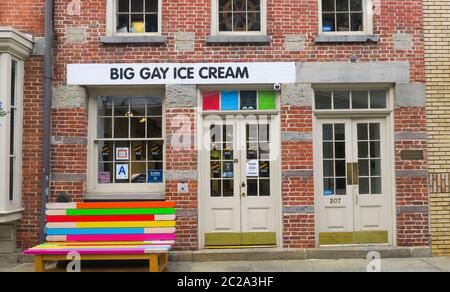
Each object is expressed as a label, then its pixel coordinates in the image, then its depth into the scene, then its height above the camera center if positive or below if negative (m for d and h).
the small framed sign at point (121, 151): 9.77 +0.40
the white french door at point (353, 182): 9.59 -0.21
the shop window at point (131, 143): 9.77 +0.55
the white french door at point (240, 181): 9.55 -0.18
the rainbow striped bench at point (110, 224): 8.15 -0.83
